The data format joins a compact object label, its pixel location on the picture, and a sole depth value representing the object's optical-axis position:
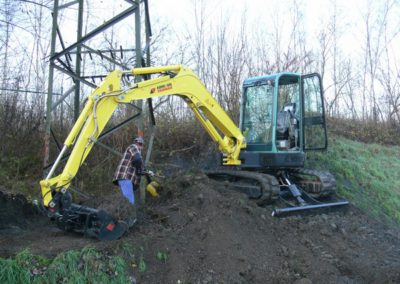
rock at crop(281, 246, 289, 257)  6.62
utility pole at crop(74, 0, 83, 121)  8.70
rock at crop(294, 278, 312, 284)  5.87
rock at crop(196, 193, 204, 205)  7.45
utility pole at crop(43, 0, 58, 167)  8.11
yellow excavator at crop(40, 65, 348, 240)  6.54
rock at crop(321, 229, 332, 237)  7.70
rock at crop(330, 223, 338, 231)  8.10
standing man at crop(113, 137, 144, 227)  7.20
